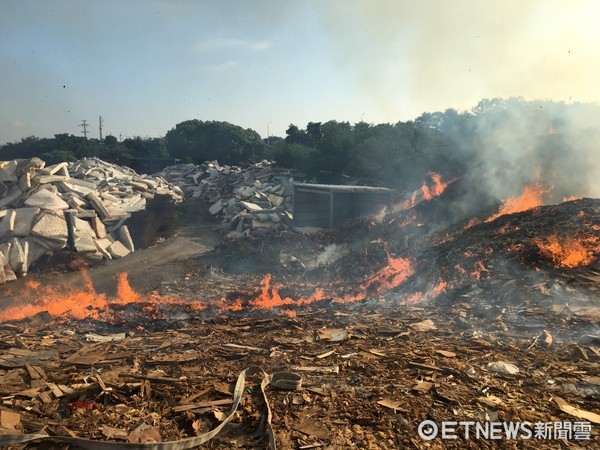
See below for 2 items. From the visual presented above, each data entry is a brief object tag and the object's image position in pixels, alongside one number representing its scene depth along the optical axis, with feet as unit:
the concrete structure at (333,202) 63.36
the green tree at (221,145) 175.22
